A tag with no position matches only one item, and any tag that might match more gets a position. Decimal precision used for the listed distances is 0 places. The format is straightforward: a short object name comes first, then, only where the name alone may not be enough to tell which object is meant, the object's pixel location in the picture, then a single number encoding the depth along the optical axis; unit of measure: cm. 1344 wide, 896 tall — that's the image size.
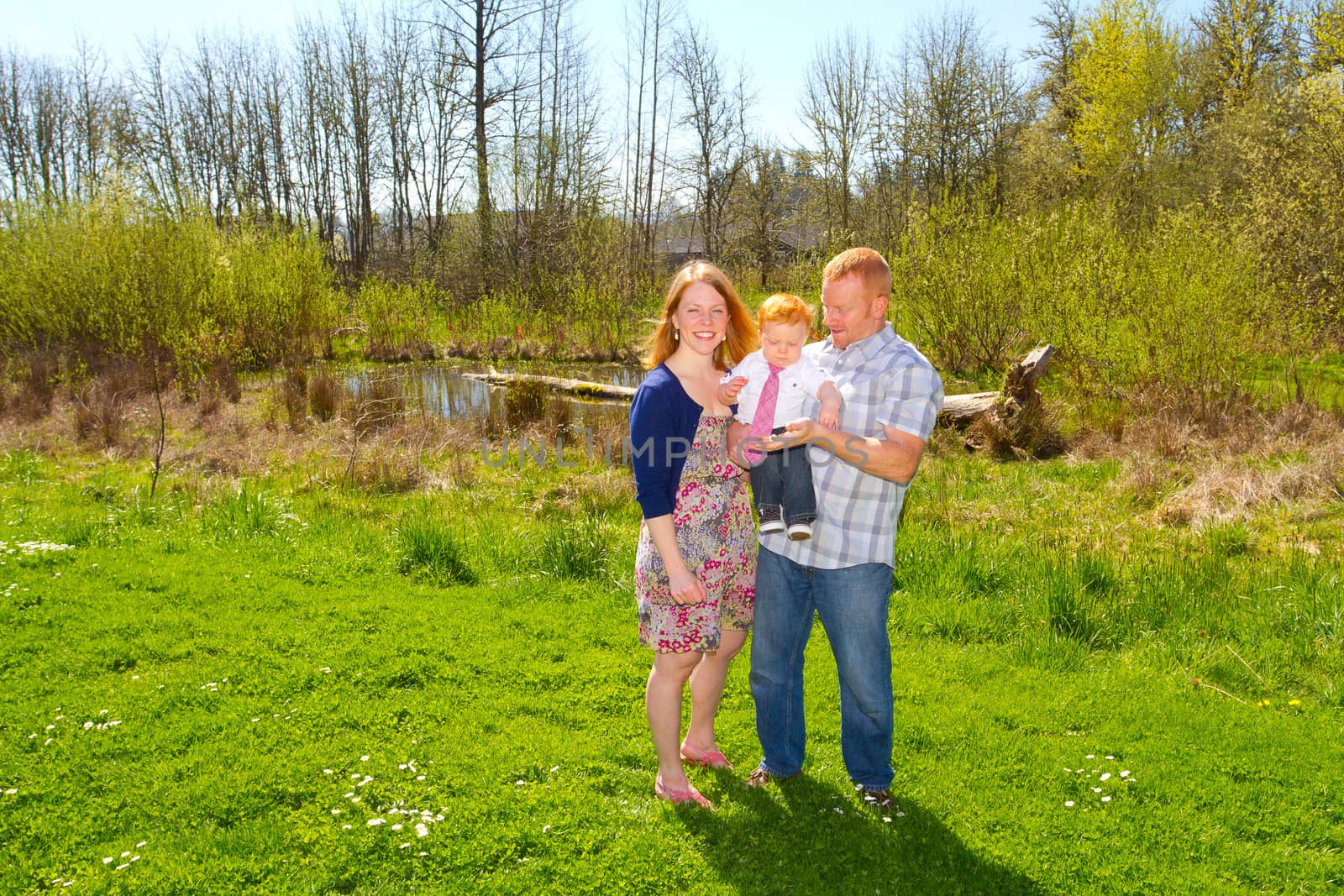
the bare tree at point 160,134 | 2936
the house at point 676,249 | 3291
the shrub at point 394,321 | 1855
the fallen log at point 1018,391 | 966
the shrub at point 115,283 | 1249
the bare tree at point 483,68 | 2512
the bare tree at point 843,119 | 2325
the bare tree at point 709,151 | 2767
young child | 275
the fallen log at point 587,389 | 1324
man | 280
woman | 284
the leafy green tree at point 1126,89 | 2466
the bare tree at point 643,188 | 2688
